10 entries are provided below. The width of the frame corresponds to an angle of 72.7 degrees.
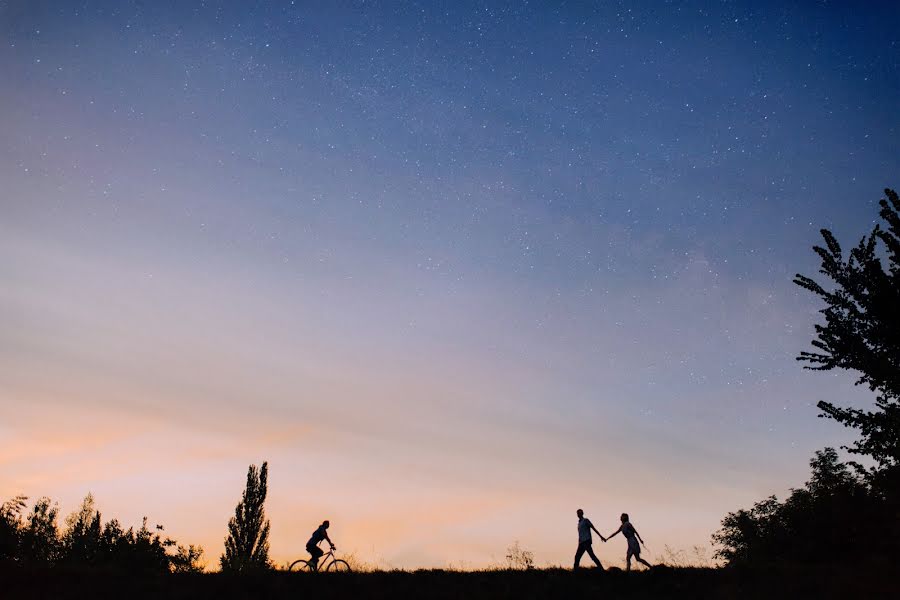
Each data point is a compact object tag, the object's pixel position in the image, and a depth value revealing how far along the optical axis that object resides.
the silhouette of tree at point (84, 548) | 38.56
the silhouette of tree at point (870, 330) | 21.94
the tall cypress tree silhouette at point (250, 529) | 55.84
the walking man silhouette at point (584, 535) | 20.50
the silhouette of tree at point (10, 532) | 30.64
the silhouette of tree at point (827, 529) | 30.62
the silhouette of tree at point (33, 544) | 31.67
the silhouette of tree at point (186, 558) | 38.75
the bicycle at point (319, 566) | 22.48
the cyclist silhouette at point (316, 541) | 22.52
